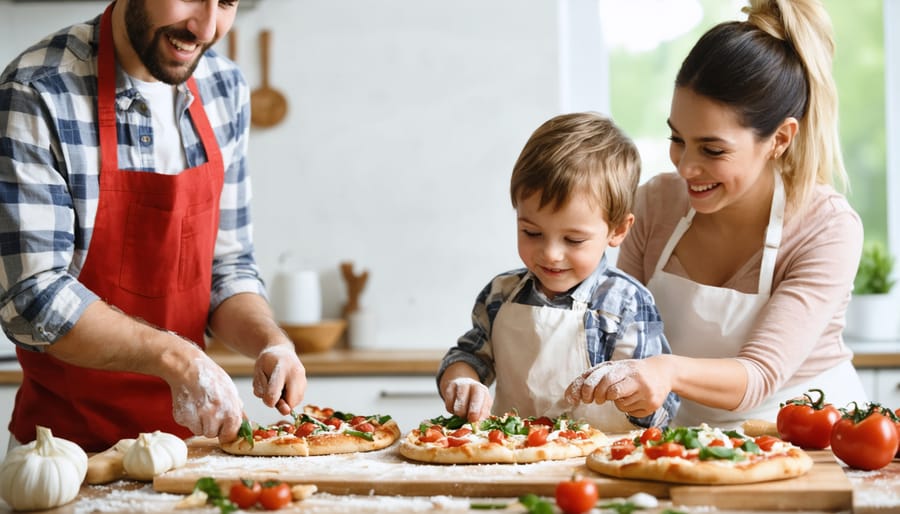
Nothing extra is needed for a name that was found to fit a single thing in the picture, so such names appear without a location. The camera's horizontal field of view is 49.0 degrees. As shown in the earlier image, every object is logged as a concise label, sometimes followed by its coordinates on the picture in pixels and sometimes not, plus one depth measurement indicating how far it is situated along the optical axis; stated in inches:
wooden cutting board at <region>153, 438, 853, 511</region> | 63.2
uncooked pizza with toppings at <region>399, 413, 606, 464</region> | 73.2
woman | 83.4
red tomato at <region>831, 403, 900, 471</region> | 69.1
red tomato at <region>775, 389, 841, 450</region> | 76.5
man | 77.2
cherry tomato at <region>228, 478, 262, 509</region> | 62.9
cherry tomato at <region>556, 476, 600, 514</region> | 59.6
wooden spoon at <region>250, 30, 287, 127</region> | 167.8
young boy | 83.4
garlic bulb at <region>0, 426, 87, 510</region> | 64.9
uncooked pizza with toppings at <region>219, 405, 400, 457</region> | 79.0
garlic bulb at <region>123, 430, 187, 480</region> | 71.4
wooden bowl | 154.4
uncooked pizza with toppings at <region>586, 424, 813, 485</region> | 64.3
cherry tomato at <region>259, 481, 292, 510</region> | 62.7
